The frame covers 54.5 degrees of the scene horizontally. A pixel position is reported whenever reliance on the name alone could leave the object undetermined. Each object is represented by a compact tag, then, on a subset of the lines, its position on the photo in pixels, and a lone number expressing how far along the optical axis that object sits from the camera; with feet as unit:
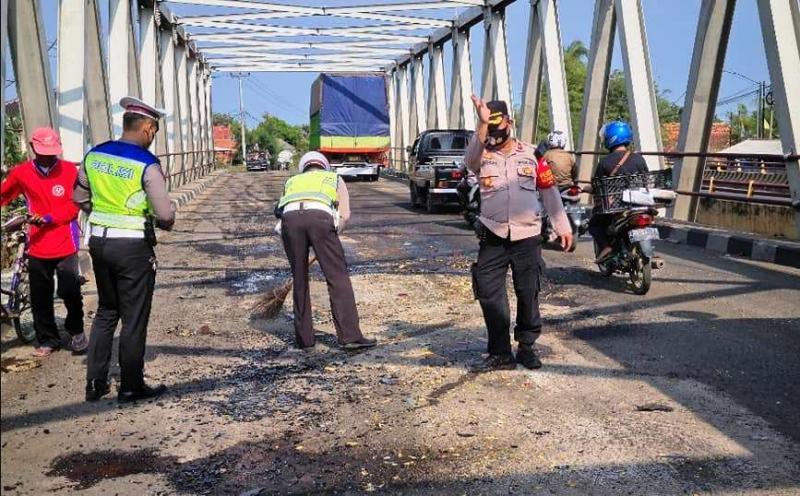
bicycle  18.44
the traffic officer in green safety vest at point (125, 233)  14.42
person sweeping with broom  17.95
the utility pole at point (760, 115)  116.67
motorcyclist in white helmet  30.76
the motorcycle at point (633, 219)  23.52
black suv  52.47
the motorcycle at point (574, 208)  30.42
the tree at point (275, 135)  305.71
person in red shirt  17.48
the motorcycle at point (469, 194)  38.85
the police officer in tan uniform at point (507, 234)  15.74
